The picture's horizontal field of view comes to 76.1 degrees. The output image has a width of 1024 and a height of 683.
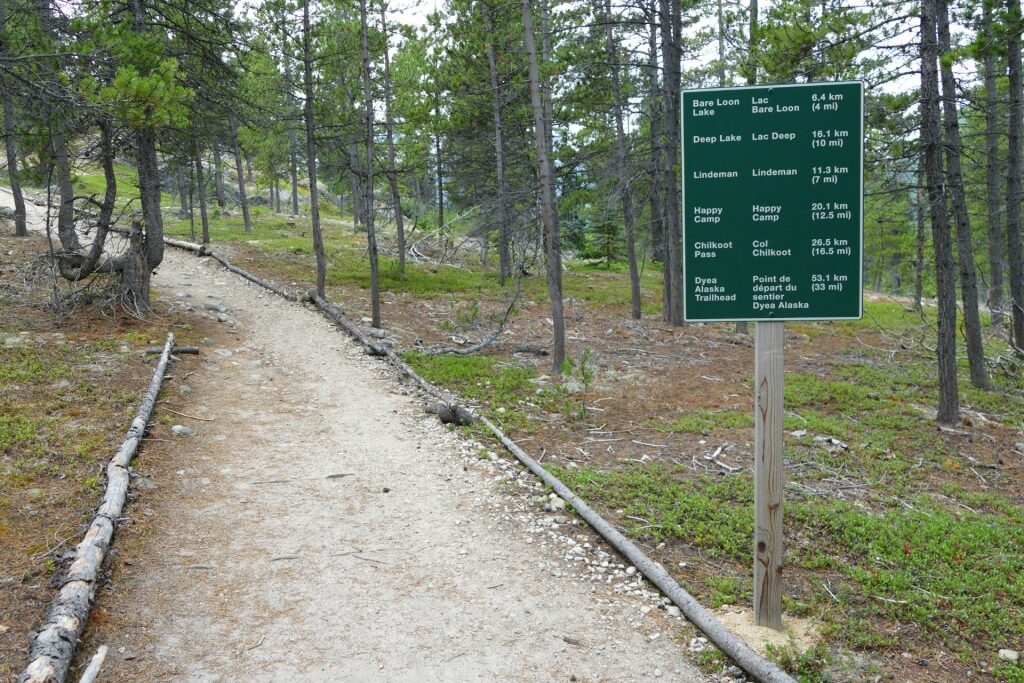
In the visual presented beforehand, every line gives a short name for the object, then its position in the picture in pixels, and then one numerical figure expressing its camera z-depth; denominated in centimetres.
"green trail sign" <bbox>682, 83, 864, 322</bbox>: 441
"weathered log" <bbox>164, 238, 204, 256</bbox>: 2375
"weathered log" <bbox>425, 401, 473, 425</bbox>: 937
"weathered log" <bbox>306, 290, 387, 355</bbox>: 1333
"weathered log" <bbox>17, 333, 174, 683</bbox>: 397
